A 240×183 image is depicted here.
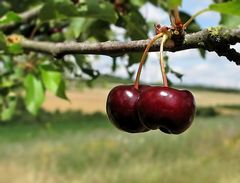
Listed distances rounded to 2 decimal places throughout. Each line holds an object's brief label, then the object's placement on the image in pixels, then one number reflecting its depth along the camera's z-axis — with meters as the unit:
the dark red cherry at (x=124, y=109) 0.24
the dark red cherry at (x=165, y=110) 0.23
